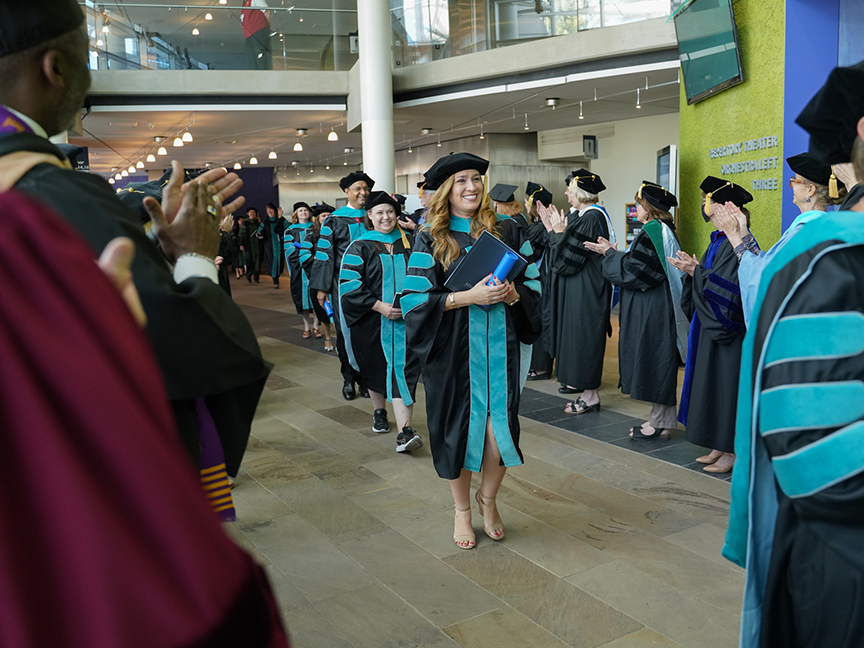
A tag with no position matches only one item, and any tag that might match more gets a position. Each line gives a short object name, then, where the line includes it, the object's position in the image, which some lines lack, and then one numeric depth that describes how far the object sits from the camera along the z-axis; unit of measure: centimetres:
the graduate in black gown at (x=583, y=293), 632
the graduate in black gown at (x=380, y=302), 544
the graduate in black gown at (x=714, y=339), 436
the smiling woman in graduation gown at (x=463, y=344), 356
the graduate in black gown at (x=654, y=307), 536
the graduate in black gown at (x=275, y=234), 1942
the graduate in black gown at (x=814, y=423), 145
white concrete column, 1134
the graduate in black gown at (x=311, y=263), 941
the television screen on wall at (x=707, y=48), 509
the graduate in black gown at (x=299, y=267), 1053
